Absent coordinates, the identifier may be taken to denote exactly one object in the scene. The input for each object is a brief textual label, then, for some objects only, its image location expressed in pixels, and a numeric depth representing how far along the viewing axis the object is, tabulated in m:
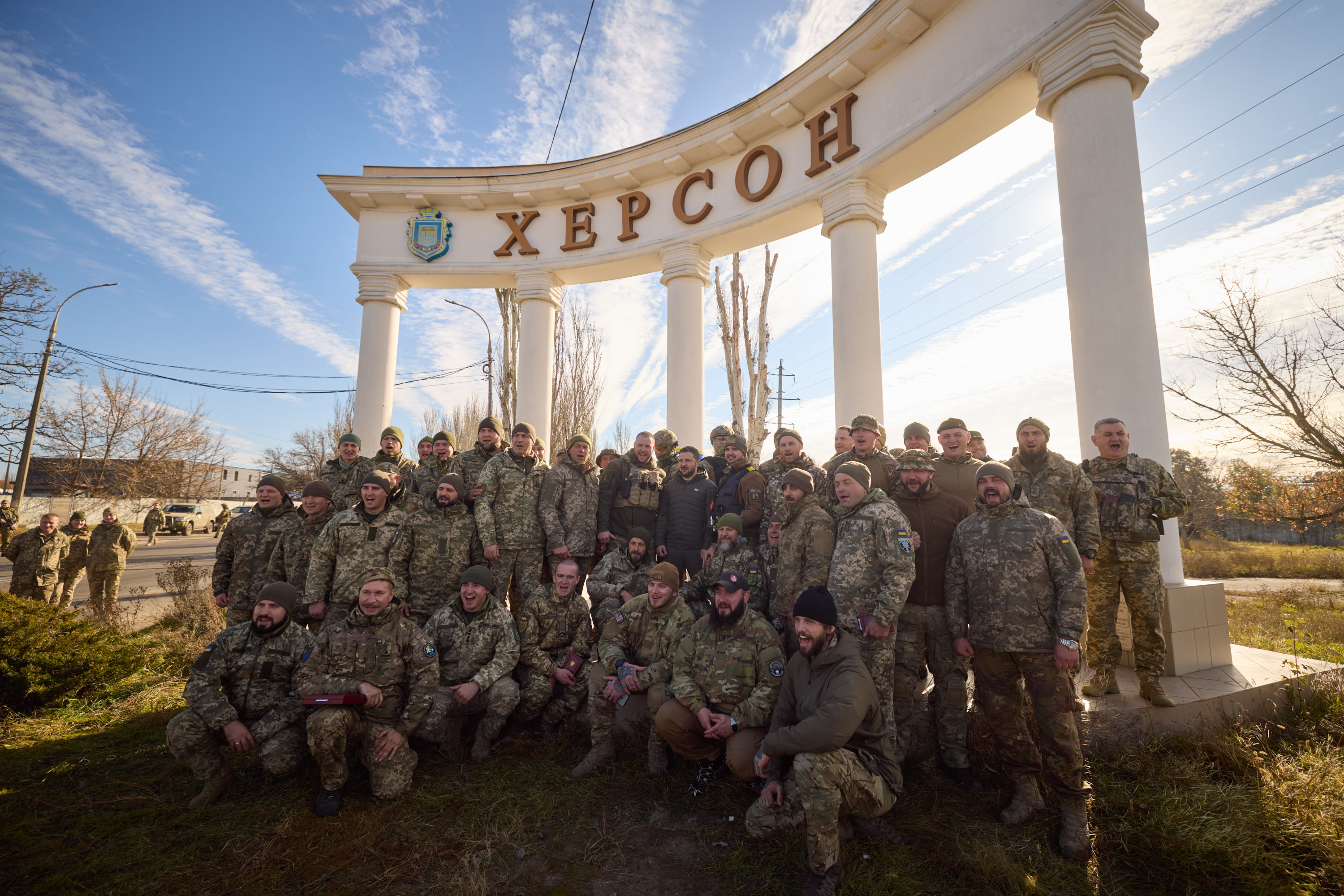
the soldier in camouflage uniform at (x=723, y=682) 3.86
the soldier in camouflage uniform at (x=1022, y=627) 3.41
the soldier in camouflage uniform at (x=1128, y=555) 4.76
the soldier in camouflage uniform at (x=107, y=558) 10.35
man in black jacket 5.83
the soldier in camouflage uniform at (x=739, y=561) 4.95
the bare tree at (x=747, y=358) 13.91
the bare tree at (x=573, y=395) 19.36
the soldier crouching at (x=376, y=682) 3.96
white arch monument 5.45
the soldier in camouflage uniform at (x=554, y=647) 4.93
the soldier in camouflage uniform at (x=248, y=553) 5.98
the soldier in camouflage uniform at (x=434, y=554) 5.49
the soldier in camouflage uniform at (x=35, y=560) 9.70
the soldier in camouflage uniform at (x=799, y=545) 4.33
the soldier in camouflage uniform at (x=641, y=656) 4.35
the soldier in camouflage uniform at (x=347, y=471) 6.74
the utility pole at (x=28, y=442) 18.16
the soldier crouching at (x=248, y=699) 3.98
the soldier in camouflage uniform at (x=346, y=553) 5.15
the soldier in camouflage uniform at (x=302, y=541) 5.73
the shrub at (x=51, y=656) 5.55
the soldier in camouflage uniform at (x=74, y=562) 10.66
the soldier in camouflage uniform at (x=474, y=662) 4.54
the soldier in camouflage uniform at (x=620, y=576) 5.53
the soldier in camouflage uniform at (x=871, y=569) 3.80
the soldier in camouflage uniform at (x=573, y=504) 6.16
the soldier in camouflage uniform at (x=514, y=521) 6.03
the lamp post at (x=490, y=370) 19.39
